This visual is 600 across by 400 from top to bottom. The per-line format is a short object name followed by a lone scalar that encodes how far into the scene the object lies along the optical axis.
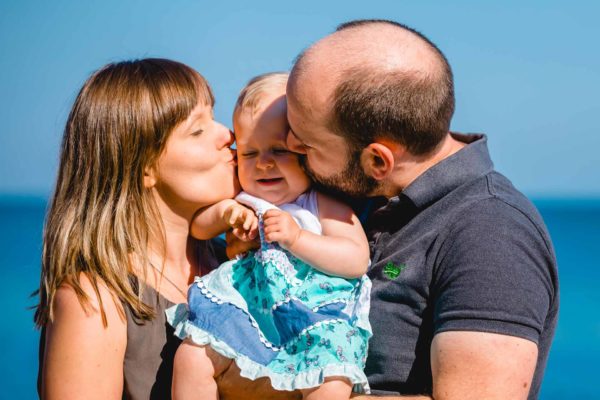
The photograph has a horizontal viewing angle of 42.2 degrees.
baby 2.70
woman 2.84
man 2.53
